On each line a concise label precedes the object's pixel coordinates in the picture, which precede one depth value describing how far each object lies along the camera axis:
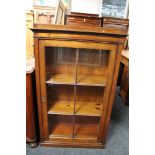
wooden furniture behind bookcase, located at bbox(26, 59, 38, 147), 1.41
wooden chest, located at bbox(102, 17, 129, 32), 2.80
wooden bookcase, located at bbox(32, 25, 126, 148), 1.24
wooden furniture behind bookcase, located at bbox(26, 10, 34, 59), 2.71
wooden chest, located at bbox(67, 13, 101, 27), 2.66
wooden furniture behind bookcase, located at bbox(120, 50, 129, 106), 2.54
